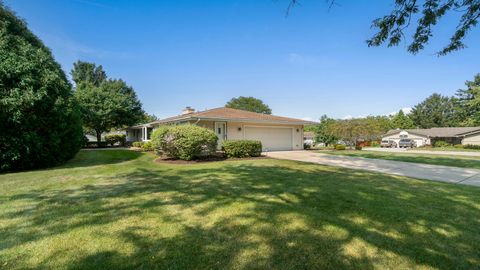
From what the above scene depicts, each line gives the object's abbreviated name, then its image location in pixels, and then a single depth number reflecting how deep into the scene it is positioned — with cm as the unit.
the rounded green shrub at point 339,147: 2229
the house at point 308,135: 5239
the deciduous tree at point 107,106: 2588
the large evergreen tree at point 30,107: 809
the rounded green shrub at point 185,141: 1099
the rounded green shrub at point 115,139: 2944
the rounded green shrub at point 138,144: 2202
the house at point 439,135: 3622
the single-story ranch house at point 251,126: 1577
